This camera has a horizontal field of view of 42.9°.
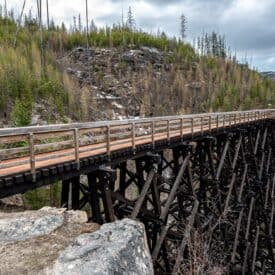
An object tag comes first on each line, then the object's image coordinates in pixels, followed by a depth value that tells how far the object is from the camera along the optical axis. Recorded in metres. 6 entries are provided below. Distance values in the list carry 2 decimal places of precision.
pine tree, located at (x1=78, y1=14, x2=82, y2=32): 72.72
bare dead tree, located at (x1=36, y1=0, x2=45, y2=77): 37.76
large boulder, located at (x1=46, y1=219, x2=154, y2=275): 5.30
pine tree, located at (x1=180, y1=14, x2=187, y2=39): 115.88
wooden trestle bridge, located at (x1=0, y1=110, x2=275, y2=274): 7.16
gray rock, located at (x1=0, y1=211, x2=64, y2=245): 6.53
